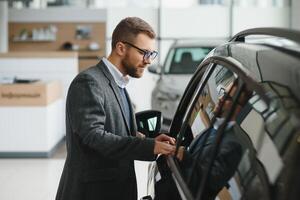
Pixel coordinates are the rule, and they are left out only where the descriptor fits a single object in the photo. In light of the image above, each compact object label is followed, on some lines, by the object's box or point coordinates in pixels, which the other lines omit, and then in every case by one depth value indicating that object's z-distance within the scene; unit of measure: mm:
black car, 1574
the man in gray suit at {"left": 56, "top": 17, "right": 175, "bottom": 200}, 2602
